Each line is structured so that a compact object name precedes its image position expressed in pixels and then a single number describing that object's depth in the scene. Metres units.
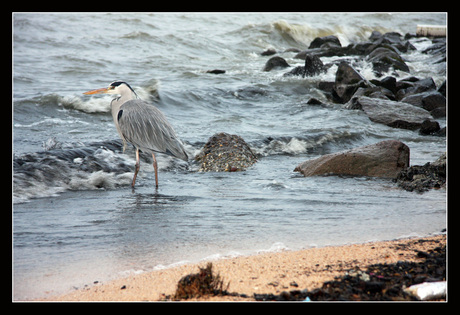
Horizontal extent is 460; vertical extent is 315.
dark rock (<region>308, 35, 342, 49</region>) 21.16
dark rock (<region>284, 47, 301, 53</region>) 21.71
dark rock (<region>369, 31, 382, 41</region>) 24.28
